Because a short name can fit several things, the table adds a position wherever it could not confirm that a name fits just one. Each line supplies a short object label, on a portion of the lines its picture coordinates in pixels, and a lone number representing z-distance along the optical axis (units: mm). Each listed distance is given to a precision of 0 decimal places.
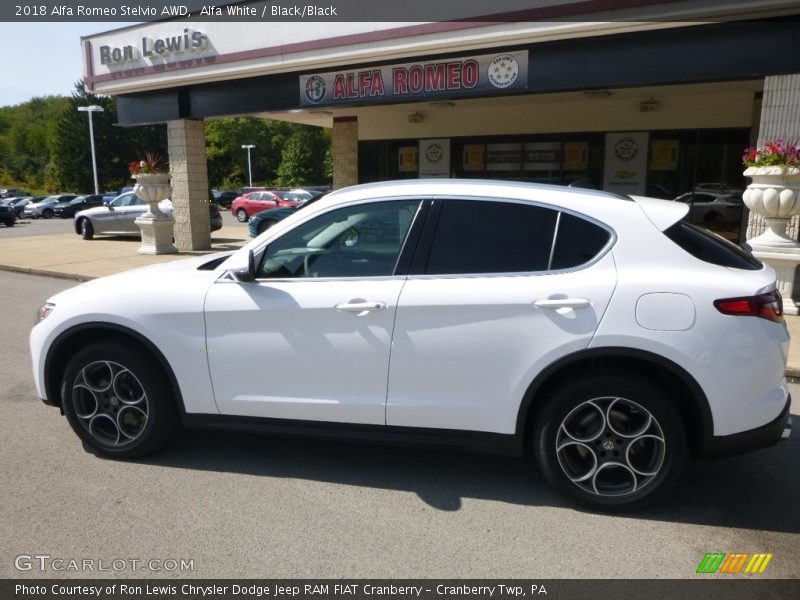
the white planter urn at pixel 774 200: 7969
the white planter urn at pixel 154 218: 15305
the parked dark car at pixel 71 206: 39062
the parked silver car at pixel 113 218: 19688
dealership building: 8742
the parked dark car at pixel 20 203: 38594
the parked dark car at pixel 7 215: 30491
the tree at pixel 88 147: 59219
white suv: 3172
